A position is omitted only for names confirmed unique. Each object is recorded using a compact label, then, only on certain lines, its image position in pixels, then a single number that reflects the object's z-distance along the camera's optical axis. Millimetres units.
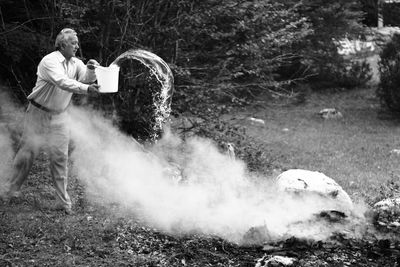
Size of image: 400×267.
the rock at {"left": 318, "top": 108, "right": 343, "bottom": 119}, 16256
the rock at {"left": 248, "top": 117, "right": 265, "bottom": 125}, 15300
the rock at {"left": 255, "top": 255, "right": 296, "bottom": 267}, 5547
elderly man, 6309
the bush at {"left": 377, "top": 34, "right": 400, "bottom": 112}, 15289
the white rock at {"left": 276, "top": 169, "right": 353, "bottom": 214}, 7203
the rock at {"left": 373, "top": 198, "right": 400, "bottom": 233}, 6738
